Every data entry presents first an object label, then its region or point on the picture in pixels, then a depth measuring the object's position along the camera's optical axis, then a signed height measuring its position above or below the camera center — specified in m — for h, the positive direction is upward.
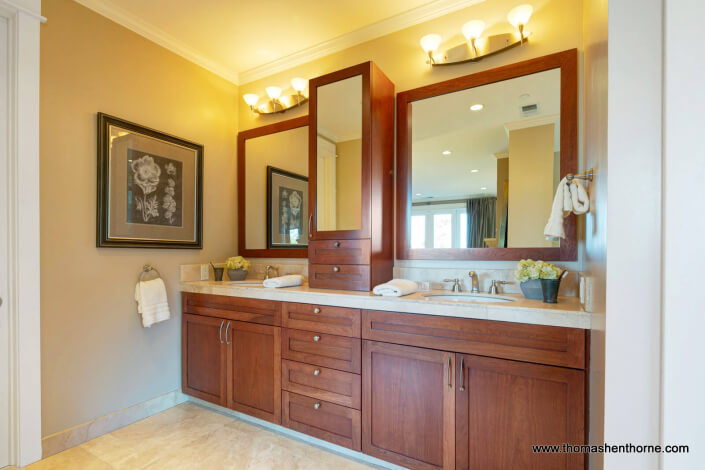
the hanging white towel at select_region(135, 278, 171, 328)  2.27 -0.49
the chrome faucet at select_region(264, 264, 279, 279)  2.81 -0.32
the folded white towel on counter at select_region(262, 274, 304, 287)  2.20 -0.34
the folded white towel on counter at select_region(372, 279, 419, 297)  1.75 -0.31
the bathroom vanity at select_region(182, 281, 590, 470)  1.36 -0.70
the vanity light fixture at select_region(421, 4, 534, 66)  1.87 +1.19
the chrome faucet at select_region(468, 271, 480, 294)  1.97 -0.31
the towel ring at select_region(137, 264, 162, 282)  2.33 -0.27
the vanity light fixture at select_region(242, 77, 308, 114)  2.69 +1.13
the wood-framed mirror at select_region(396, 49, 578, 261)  1.83 +0.44
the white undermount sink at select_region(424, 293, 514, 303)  1.84 -0.38
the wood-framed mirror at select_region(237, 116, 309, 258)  2.72 +0.36
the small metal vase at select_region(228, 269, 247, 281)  2.74 -0.35
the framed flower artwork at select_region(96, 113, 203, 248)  2.12 +0.31
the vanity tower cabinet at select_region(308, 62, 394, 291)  2.07 +0.35
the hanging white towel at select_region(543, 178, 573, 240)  1.45 +0.10
